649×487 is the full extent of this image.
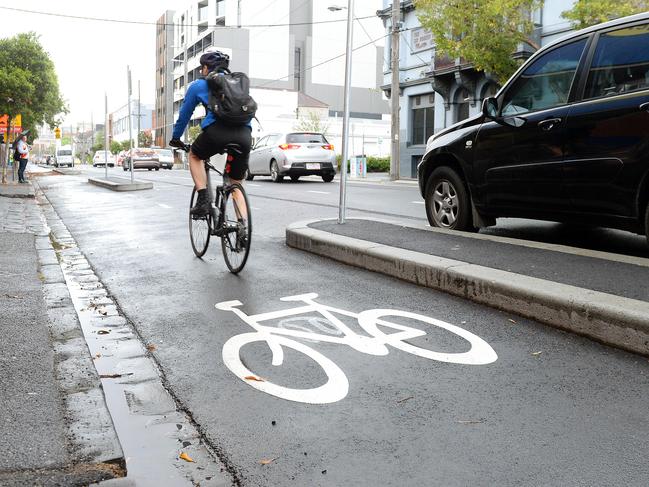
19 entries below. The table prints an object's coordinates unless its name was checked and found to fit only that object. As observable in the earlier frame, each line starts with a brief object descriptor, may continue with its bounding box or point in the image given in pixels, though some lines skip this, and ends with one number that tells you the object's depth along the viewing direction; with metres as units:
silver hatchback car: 21.75
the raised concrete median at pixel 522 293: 3.69
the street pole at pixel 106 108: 28.91
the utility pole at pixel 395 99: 28.44
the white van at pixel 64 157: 72.19
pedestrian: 24.39
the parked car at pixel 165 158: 49.05
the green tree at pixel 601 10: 18.69
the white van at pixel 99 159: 79.38
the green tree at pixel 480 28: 21.92
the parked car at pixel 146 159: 44.59
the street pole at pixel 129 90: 21.56
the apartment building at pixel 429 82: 26.59
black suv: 5.21
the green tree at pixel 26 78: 33.56
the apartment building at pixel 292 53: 73.19
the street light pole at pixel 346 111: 7.68
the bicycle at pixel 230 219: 5.95
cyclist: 5.91
